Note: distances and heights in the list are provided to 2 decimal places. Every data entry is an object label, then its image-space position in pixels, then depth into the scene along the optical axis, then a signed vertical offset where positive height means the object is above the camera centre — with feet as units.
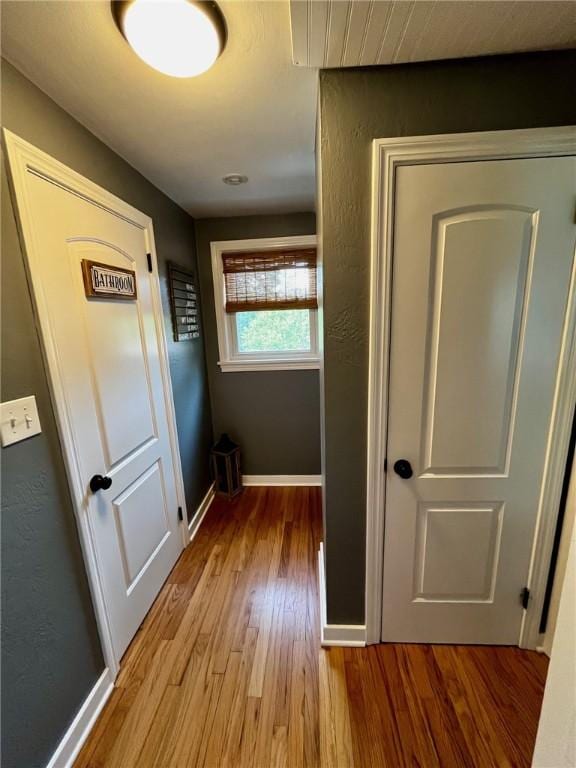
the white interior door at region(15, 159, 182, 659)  3.63 -0.84
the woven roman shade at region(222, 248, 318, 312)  8.18 +1.27
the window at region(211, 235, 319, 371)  8.20 +0.63
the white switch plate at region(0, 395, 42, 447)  2.98 -0.85
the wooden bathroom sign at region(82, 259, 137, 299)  4.13 +0.74
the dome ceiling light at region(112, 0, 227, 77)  2.59 +2.60
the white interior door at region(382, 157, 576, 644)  3.46 -0.77
